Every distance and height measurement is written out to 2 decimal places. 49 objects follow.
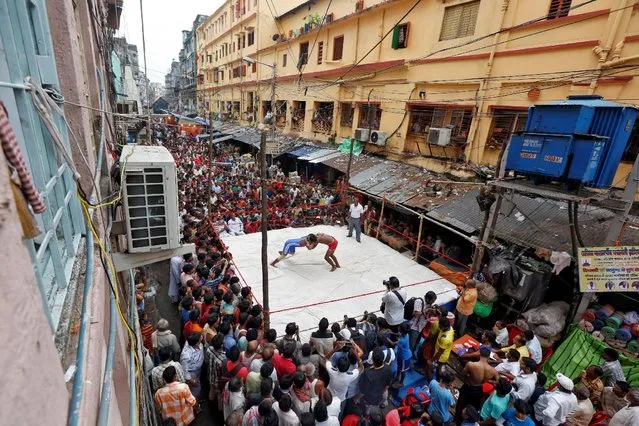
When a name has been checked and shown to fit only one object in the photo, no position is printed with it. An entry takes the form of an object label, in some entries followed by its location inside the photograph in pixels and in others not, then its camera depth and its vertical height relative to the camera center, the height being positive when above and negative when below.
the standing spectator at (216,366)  4.84 -3.82
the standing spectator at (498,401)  4.57 -3.75
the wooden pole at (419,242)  9.62 -3.47
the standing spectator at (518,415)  4.44 -3.81
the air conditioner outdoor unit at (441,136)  12.39 -0.57
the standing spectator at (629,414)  4.30 -3.55
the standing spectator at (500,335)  6.54 -4.04
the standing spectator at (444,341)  5.70 -3.68
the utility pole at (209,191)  11.21 -2.90
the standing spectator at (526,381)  4.89 -3.67
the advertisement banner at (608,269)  6.13 -2.50
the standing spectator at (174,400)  4.02 -3.53
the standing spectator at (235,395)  4.23 -3.62
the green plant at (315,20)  19.76 +5.22
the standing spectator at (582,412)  4.77 -3.91
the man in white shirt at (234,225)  10.91 -3.91
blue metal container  6.35 -0.17
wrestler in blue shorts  8.68 -3.49
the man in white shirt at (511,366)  5.23 -3.71
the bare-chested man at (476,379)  5.00 -3.77
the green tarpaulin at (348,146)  16.83 -1.68
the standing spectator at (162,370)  4.35 -3.47
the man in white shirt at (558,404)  4.68 -3.78
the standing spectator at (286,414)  3.85 -3.46
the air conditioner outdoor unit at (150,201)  3.87 -1.21
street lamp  6.10 -2.69
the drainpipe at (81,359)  1.23 -1.13
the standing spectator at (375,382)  4.60 -3.65
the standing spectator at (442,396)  4.64 -3.76
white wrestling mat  7.29 -4.11
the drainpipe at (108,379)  1.70 -1.59
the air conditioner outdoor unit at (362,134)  16.05 -0.96
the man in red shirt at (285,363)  4.62 -3.46
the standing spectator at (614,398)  4.79 -3.81
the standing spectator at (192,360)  4.86 -3.70
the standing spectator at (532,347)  5.95 -3.82
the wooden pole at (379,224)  11.33 -3.64
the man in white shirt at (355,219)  10.52 -3.30
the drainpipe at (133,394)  2.25 -2.09
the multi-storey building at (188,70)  56.38 +5.52
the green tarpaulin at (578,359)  5.96 -4.11
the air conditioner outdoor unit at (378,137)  15.41 -1.00
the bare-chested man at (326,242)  8.58 -3.30
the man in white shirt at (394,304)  6.39 -3.52
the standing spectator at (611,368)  5.62 -3.89
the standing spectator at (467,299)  6.84 -3.55
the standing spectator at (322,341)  5.20 -3.49
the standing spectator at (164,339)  5.08 -3.57
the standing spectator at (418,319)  6.36 -3.77
